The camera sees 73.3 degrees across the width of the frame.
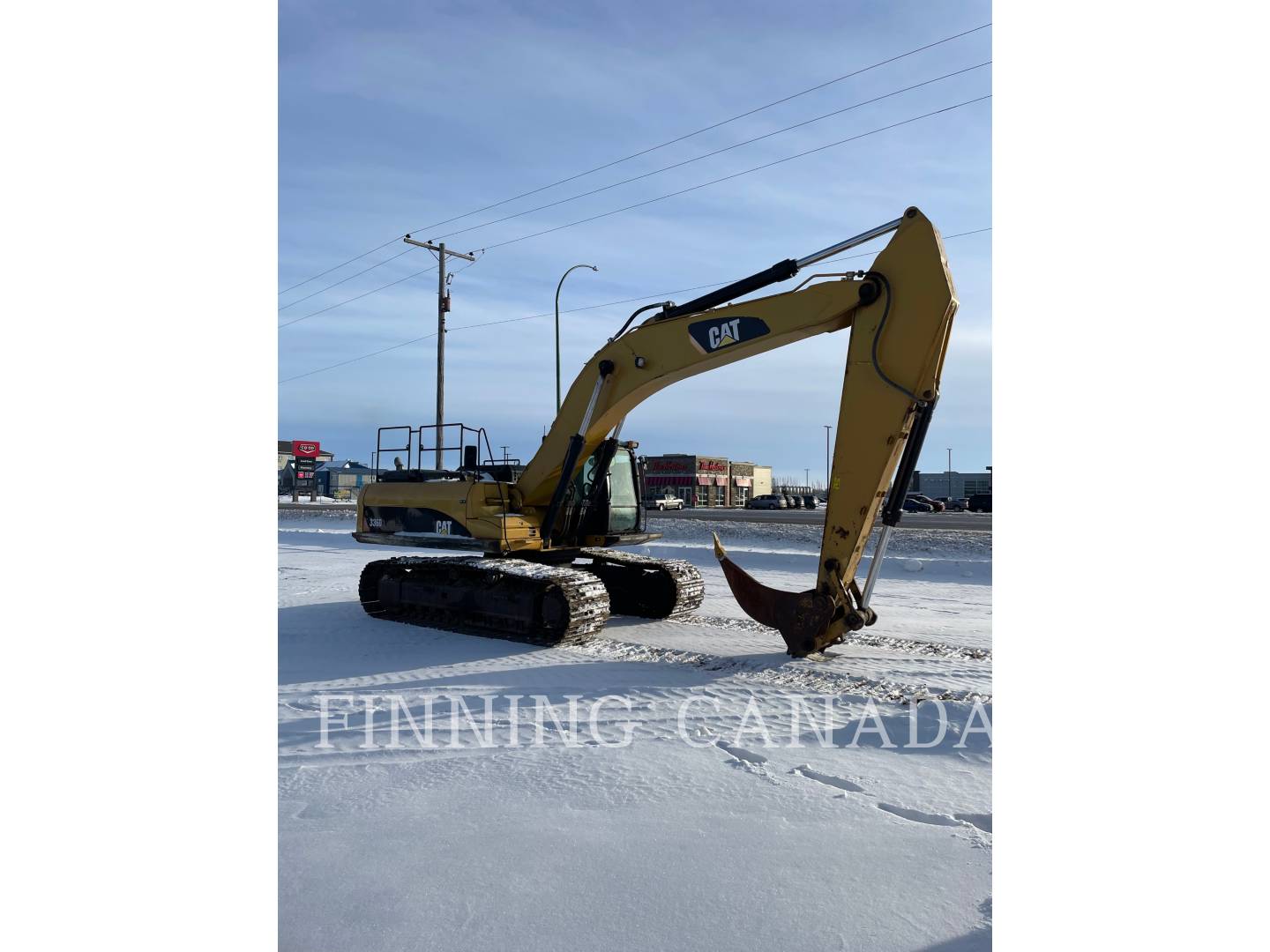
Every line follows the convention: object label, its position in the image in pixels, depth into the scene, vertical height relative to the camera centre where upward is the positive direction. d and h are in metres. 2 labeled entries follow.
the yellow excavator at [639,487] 6.81 -0.05
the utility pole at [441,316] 23.94 +4.79
